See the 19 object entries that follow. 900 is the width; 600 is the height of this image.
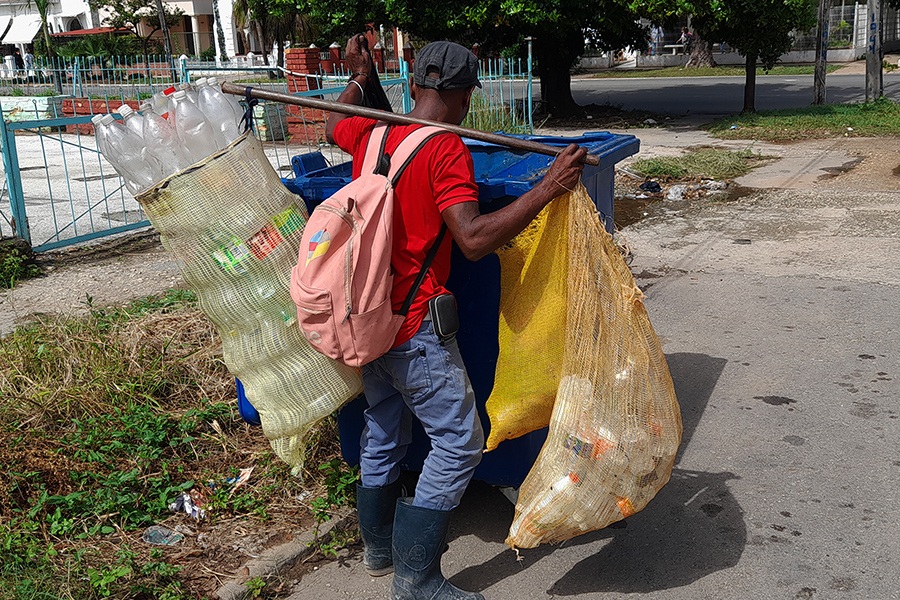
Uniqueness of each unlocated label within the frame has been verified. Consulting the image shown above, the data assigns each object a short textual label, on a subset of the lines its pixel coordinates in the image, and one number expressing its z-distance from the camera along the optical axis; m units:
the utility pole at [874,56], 16.50
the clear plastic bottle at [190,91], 3.00
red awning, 44.22
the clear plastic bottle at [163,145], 2.91
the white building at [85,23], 47.03
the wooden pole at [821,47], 17.27
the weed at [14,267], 6.97
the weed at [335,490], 3.56
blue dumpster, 3.09
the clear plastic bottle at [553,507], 2.81
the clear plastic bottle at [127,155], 2.89
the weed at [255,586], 3.12
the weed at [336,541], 3.37
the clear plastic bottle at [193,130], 2.93
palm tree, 37.94
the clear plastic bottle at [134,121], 2.91
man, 2.60
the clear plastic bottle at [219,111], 3.01
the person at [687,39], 35.33
